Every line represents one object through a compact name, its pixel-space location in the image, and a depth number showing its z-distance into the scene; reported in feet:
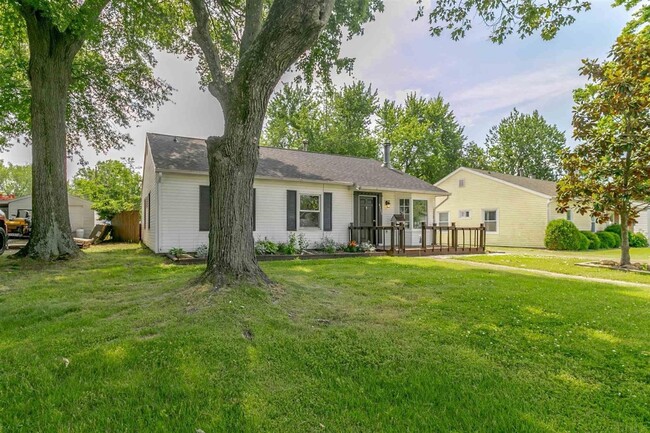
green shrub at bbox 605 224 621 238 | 67.76
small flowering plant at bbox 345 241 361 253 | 39.34
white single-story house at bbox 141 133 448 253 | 34.65
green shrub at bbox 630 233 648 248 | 67.70
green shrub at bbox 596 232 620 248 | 61.31
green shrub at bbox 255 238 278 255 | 34.46
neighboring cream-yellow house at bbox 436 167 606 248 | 58.49
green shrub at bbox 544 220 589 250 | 53.52
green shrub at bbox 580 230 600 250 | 57.62
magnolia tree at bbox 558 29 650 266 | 29.12
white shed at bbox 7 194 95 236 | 86.48
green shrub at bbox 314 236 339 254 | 39.50
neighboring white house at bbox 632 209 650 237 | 81.15
